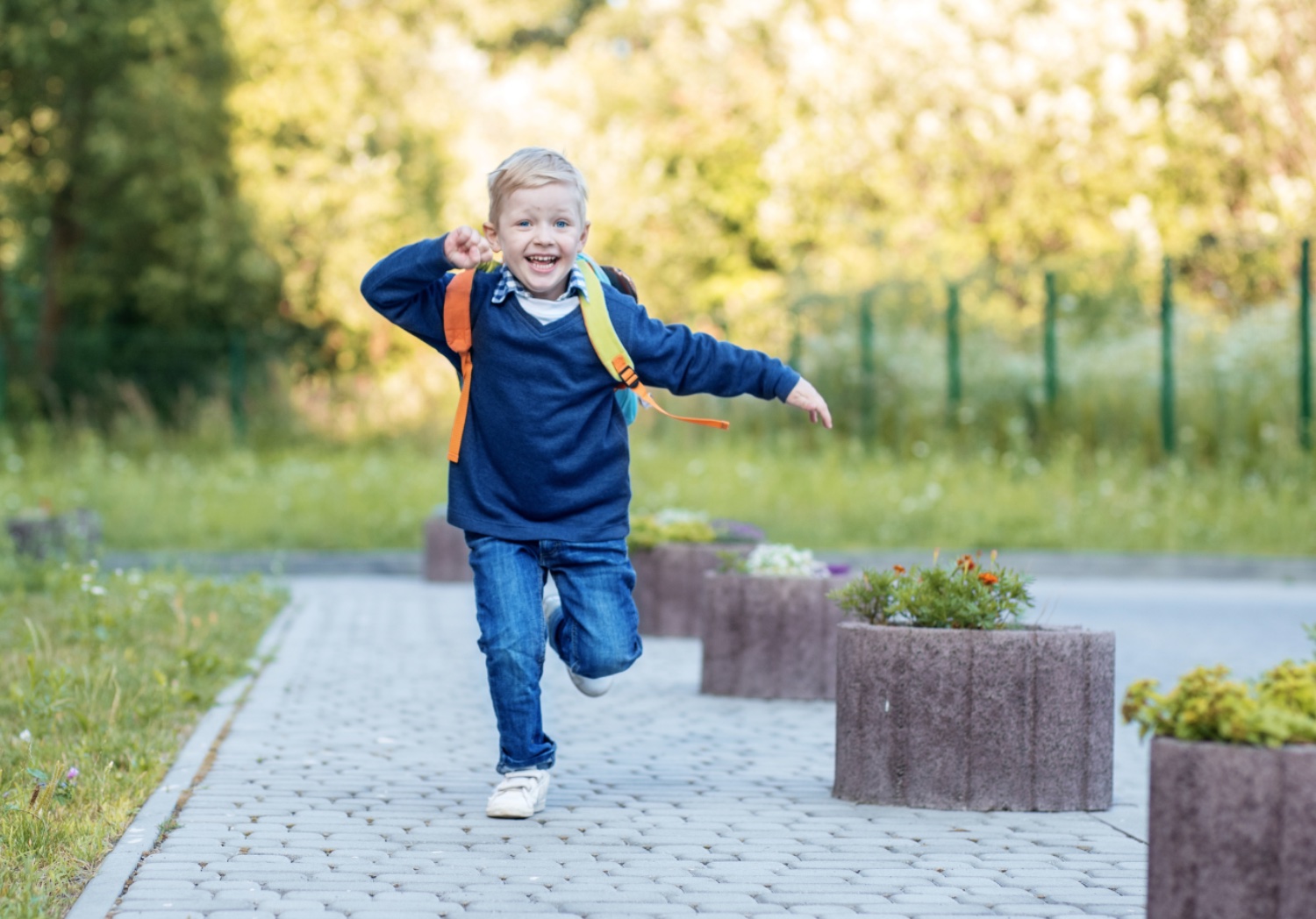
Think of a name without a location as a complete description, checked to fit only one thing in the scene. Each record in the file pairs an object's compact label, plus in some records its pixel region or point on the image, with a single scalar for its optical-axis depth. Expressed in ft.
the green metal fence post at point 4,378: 82.89
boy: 16.69
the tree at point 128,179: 85.92
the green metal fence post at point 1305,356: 62.28
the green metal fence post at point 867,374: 73.20
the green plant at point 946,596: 17.71
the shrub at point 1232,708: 10.91
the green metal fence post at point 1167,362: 65.57
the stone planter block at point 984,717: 17.07
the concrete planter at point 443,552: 44.93
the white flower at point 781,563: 25.44
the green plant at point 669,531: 32.19
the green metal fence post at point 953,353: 71.36
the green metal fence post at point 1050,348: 68.90
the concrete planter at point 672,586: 32.12
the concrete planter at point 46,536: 40.81
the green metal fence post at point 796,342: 76.48
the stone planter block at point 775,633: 24.81
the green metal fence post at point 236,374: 85.66
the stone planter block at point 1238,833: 10.75
